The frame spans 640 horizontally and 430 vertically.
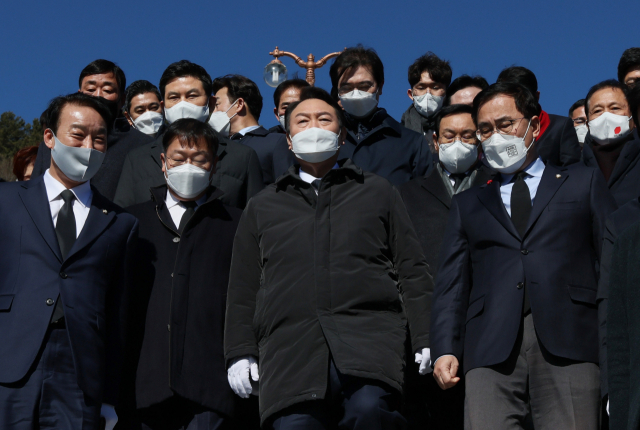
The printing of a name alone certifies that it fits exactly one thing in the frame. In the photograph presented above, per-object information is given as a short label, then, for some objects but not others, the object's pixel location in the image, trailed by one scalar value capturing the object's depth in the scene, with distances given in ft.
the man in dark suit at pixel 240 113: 24.41
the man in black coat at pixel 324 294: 14.11
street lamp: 61.00
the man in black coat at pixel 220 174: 19.34
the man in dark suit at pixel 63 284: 14.55
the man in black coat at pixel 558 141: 21.97
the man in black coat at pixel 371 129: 20.99
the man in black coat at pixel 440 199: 18.19
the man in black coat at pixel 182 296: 15.89
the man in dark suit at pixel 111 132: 20.62
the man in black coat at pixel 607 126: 21.77
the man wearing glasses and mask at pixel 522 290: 13.97
